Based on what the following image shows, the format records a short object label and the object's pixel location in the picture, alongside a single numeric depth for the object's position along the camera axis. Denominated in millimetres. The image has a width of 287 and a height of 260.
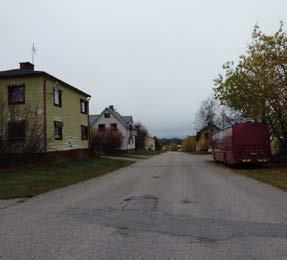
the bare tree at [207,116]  48744
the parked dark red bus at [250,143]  17450
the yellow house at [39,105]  17100
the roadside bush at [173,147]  109868
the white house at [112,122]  46112
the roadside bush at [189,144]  78316
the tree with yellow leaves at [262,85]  17440
